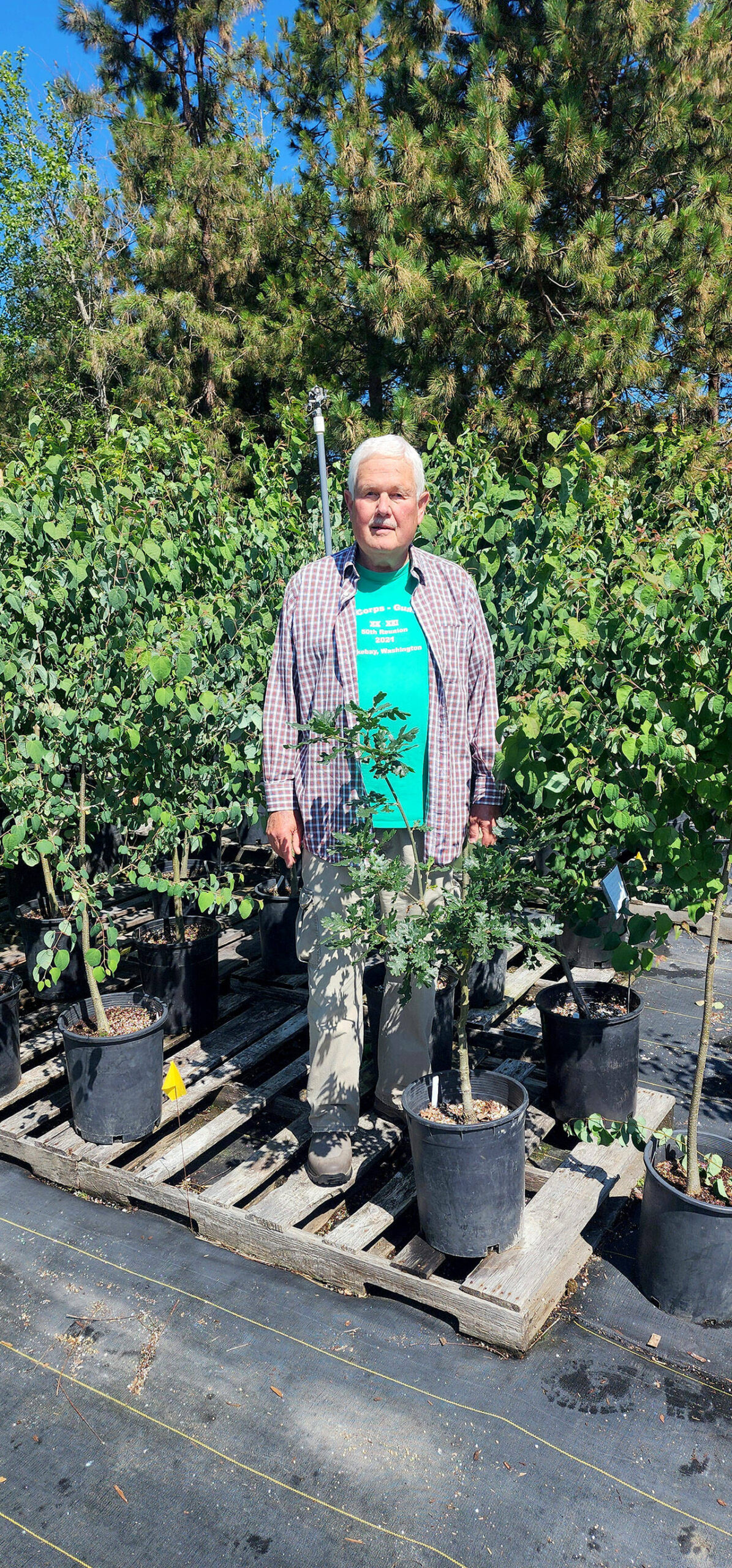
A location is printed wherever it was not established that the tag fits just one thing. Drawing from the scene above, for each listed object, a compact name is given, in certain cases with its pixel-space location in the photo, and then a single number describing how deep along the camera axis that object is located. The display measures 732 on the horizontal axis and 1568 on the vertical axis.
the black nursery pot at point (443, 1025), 2.98
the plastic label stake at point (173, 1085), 2.43
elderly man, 2.27
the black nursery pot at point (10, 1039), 2.86
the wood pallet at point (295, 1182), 2.02
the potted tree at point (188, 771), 2.50
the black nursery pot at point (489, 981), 3.32
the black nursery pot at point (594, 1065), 2.60
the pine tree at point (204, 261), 10.11
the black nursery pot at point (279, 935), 3.74
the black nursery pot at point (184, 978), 3.22
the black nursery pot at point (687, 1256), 1.93
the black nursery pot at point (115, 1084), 2.58
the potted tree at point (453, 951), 1.92
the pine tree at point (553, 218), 7.45
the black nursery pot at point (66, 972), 3.70
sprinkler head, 3.88
